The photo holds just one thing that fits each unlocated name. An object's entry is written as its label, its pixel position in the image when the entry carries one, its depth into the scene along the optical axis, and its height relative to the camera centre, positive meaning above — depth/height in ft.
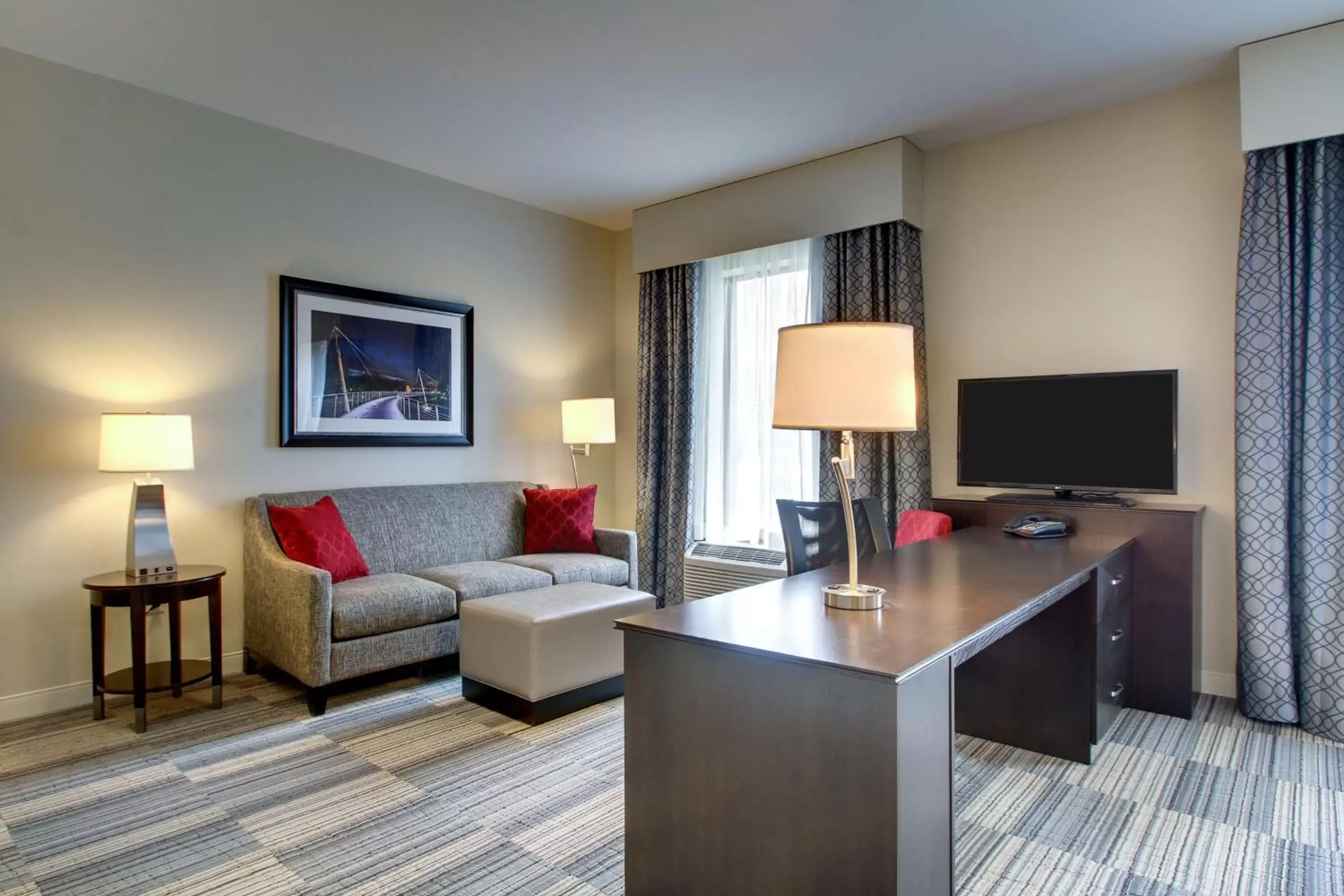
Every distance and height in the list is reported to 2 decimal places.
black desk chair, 9.11 -1.11
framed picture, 12.92 +1.44
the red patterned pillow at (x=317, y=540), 11.48 -1.45
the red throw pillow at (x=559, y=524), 14.87 -1.58
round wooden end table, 9.80 -2.42
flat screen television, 10.72 +0.12
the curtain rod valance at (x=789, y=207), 13.12 +4.55
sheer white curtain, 15.19 +0.92
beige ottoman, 10.12 -2.87
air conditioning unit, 15.08 -2.56
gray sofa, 10.50 -2.18
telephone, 10.25 -1.19
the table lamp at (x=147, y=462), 10.00 -0.20
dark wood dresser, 10.03 -2.19
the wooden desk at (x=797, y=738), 4.48 -1.92
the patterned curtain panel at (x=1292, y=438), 9.72 +0.01
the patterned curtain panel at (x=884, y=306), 13.19 +2.45
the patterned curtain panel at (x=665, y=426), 16.55 +0.41
